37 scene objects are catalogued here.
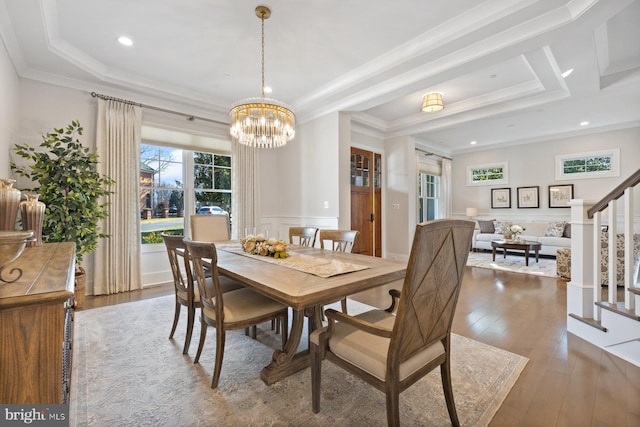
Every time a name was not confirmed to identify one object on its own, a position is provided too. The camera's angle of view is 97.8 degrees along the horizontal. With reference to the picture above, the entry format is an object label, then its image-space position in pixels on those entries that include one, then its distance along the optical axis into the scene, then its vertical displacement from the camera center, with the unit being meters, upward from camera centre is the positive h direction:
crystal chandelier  2.65 +0.92
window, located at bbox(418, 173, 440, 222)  7.61 +0.45
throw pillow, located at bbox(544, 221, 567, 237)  6.29 -0.42
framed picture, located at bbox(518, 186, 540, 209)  7.11 +0.36
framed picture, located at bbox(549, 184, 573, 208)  6.66 +0.38
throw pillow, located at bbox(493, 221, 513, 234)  7.19 -0.37
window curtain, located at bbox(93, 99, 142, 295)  3.67 +0.19
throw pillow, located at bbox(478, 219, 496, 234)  7.37 -0.40
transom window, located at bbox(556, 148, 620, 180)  6.11 +1.06
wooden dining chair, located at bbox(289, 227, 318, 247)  3.21 -0.25
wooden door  5.63 +0.24
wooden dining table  1.39 -0.39
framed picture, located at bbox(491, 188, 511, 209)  7.58 +0.36
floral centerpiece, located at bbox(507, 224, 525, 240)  5.83 -0.42
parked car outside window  4.75 +0.05
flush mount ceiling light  4.41 +1.75
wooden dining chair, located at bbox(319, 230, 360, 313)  2.69 -0.25
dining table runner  1.76 -0.37
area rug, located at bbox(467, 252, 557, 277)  4.98 -1.07
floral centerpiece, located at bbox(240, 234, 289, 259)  2.27 -0.29
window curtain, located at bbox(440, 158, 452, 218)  8.02 +0.68
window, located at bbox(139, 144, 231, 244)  4.28 +0.44
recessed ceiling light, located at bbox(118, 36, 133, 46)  2.90 +1.82
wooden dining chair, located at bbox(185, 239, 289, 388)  1.69 -0.64
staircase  2.09 -0.64
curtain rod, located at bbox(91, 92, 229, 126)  3.67 +1.54
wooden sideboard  0.76 -0.36
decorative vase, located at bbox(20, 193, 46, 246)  1.96 -0.02
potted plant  2.99 +0.22
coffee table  5.44 -0.69
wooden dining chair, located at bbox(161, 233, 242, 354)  2.01 -0.61
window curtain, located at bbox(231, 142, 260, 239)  4.83 +0.43
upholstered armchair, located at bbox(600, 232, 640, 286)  3.77 -0.64
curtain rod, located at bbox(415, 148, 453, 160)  7.09 +1.50
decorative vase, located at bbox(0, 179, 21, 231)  1.63 +0.05
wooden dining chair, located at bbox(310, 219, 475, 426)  1.13 -0.56
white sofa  6.08 -0.62
